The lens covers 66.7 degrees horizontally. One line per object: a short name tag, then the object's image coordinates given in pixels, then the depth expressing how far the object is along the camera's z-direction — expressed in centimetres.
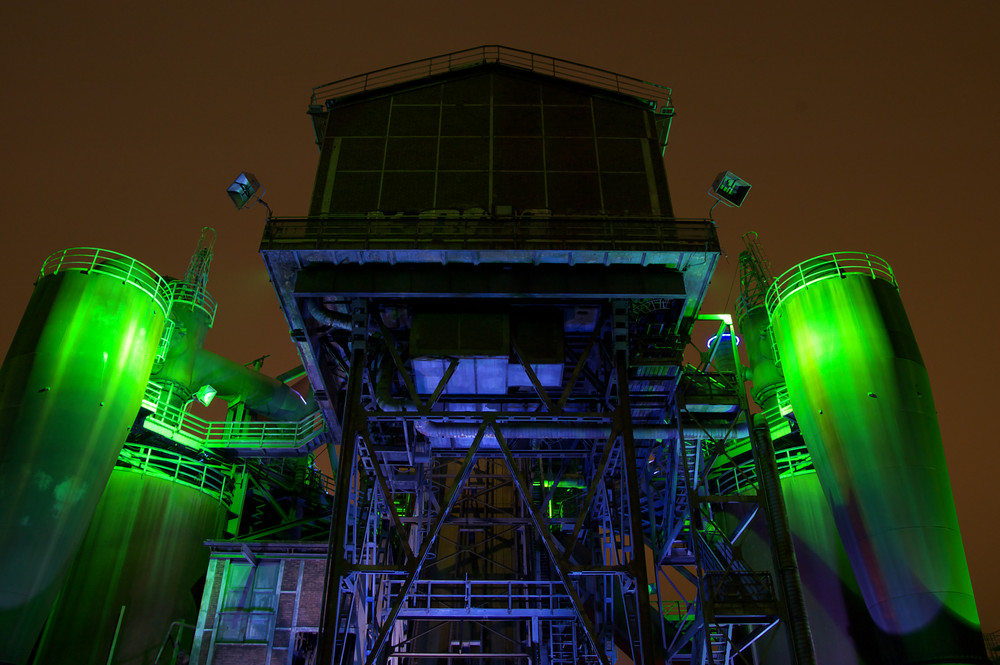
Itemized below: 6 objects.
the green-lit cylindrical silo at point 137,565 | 2519
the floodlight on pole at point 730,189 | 2077
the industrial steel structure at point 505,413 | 1966
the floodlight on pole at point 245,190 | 2053
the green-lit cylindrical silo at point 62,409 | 2039
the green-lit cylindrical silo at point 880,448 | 1927
